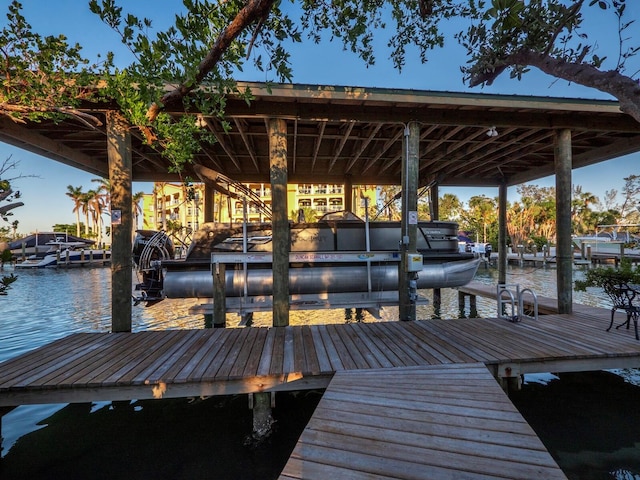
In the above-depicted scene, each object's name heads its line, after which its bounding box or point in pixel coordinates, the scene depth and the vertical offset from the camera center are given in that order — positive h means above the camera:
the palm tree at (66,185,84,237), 43.38 +6.64
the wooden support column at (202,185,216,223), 9.05 +1.10
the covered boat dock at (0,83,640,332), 4.63 +2.09
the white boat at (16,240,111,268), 22.58 -1.52
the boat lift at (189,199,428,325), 5.52 -1.15
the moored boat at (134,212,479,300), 6.10 -0.42
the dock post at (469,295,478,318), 8.93 -2.13
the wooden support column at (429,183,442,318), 9.23 +0.92
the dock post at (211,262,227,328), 5.36 -0.98
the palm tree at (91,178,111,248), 43.36 +5.48
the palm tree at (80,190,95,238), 42.80 +5.46
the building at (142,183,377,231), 43.78 +6.22
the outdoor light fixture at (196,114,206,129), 5.10 +2.03
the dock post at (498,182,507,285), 10.01 +0.21
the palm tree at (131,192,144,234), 38.28 +5.36
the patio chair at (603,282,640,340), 4.04 -0.88
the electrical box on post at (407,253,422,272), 5.06 -0.38
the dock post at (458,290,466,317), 9.78 -2.01
